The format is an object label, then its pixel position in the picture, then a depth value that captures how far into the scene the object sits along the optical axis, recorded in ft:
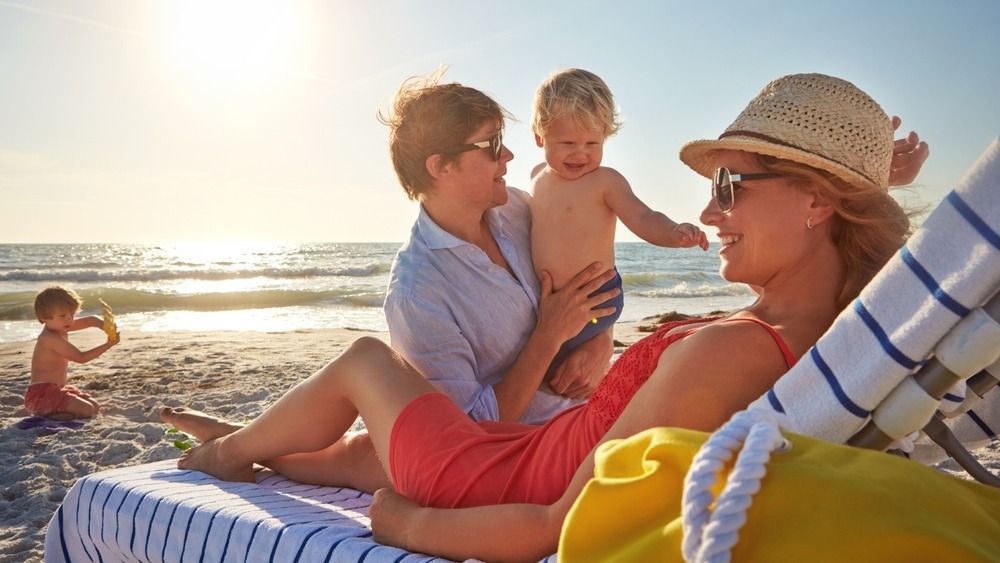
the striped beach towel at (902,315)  4.60
